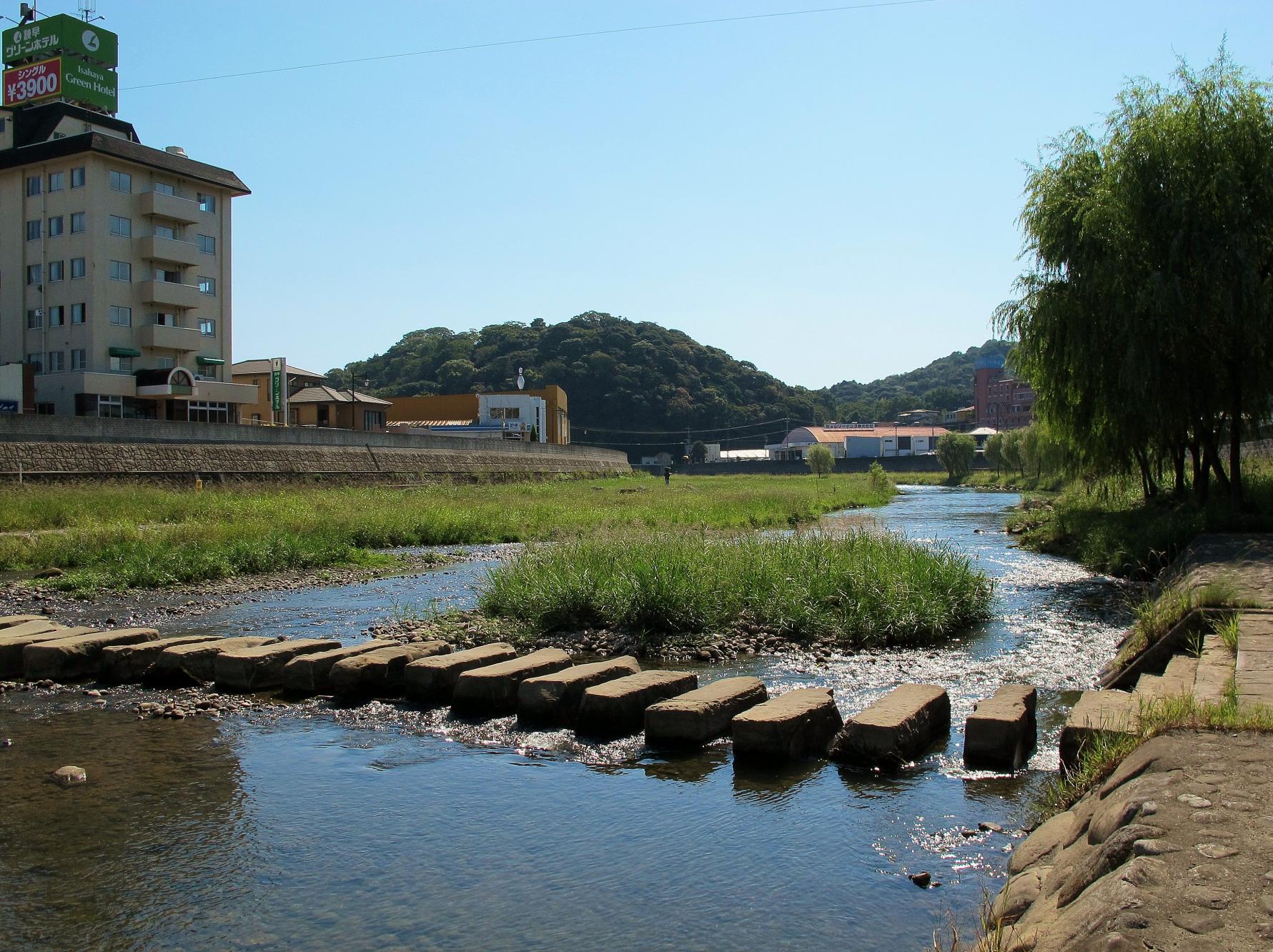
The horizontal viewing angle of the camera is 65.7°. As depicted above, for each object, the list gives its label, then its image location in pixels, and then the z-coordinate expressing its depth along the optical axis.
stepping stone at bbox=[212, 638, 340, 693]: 9.94
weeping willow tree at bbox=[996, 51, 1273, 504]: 17.45
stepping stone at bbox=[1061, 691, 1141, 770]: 6.28
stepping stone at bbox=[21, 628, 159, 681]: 10.45
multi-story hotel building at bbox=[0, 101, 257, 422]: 51.28
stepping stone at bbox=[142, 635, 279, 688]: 10.18
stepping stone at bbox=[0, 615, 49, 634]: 12.08
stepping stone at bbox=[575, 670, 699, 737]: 8.33
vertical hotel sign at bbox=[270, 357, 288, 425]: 60.88
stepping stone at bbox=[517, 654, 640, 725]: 8.63
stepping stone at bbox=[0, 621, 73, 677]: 10.66
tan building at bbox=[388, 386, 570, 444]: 92.25
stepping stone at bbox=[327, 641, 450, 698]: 9.60
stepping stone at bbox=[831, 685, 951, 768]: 7.31
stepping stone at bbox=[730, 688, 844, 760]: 7.44
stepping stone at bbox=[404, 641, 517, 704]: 9.48
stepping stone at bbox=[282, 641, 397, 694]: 9.85
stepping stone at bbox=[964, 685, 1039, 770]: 7.20
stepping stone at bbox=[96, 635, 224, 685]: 10.40
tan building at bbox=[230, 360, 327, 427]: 68.50
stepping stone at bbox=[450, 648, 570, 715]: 8.98
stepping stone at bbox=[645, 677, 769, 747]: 7.93
